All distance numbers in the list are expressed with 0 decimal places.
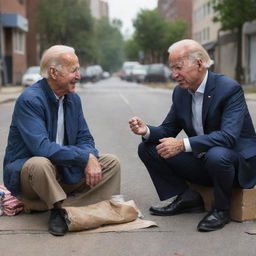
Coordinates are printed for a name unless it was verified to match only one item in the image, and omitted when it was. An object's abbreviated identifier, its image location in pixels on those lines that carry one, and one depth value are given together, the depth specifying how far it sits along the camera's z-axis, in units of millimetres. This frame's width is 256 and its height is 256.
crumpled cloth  5086
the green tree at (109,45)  138525
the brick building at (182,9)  100875
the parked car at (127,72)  60262
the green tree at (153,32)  74825
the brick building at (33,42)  58281
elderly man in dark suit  4648
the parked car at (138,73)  51125
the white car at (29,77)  34438
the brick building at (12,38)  44219
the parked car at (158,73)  44500
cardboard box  4758
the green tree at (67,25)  56281
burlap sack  4543
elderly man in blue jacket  4566
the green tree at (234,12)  30875
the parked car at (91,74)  51469
